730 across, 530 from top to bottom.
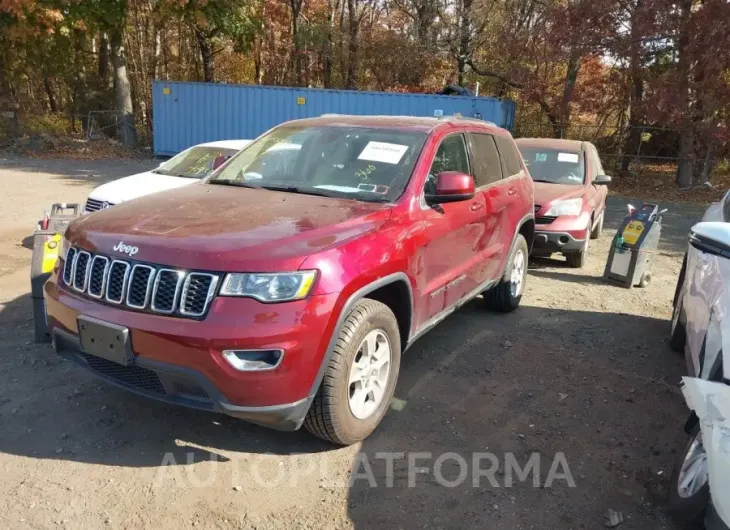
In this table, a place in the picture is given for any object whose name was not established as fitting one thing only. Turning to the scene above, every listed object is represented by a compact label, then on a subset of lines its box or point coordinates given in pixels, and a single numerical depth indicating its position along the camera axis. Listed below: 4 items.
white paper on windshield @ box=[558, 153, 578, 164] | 8.68
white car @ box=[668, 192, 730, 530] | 2.29
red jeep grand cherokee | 2.78
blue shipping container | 16.61
